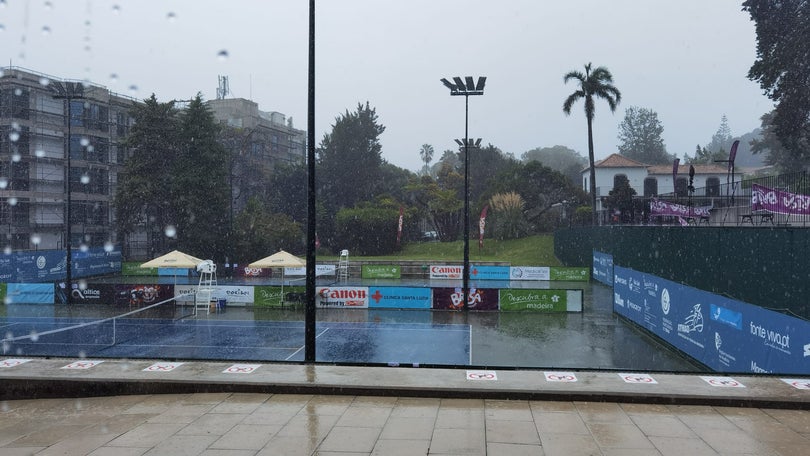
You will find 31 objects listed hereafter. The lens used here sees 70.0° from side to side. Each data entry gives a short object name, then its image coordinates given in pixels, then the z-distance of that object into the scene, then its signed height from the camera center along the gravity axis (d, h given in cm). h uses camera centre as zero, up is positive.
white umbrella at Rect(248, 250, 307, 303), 3212 -151
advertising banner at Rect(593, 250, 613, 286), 3725 -228
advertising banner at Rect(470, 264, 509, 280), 4403 -290
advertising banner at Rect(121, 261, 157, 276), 4916 -299
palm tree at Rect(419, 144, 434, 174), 18388 +2612
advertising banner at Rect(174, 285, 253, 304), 3047 -311
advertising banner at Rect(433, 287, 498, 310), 2909 -327
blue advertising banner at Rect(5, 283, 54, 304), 3188 -321
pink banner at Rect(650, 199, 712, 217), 2575 +114
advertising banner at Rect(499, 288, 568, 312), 2833 -325
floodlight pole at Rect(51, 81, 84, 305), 3164 +527
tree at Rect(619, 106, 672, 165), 13025 +2193
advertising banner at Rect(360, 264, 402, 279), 4616 -294
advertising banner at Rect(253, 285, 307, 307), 3012 -321
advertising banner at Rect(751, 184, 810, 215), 1664 +100
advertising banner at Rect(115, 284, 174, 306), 3072 -315
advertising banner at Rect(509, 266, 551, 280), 4303 -290
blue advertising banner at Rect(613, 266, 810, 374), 1169 -242
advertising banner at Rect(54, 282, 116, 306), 3122 -320
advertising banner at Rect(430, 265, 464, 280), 4491 -291
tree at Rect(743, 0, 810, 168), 3562 +1082
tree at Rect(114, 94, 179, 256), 5447 +656
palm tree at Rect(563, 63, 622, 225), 5188 +1321
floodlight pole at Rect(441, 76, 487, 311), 2861 +725
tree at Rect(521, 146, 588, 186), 16575 +2362
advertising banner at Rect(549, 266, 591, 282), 4172 -294
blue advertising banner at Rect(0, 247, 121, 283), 3872 -217
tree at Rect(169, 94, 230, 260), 5581 +458
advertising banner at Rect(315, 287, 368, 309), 3016 -332
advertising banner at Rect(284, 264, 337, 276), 4656 -292
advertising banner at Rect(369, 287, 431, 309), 2964 -327
